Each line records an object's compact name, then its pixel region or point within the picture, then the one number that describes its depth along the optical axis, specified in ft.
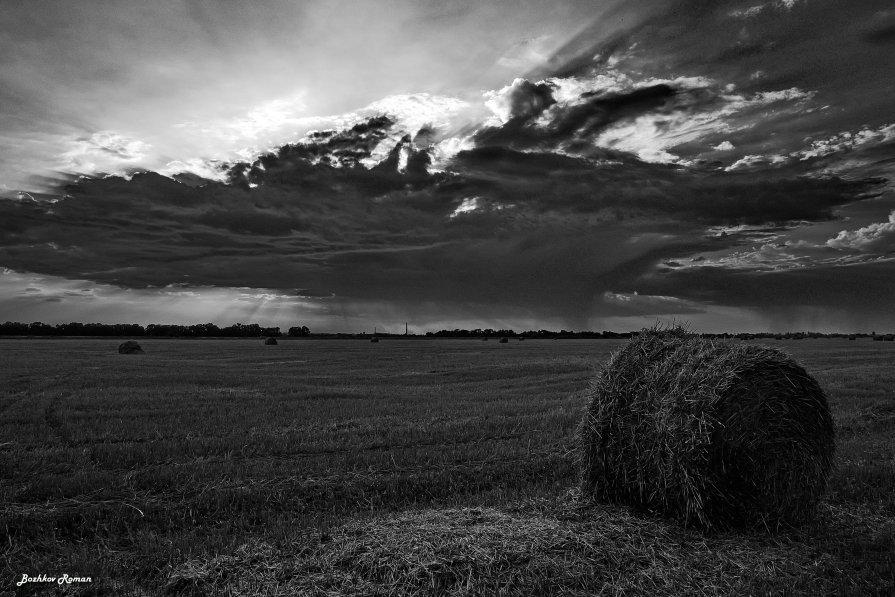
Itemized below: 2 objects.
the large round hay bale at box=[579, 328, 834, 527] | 23.86
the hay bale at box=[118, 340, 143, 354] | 167.84
